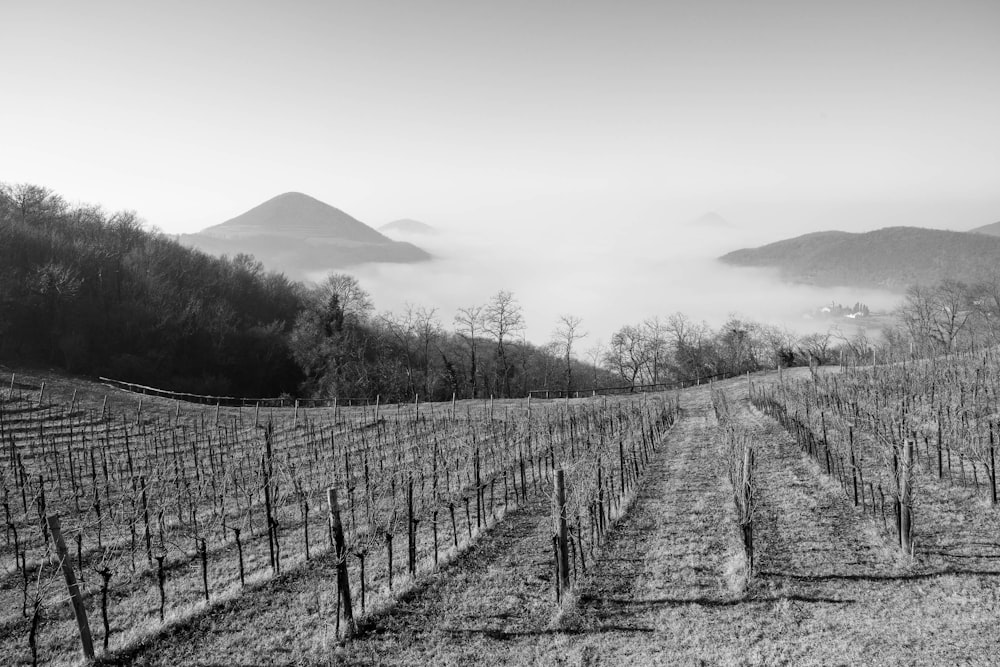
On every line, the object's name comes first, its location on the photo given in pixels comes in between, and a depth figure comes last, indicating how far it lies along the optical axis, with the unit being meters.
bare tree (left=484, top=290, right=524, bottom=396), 60.62
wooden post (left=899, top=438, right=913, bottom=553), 11.49
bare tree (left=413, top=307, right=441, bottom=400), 67.31
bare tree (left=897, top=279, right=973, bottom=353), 64.50
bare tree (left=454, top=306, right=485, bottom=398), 61.81
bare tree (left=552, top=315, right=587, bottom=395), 70.50
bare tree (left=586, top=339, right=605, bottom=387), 82.21
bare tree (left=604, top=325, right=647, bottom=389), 73.56
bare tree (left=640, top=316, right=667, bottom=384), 74.12
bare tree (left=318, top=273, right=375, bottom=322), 67.50
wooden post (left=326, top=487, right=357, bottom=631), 9.54
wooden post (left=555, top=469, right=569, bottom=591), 10.32
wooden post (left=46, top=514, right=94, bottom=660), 8.61
